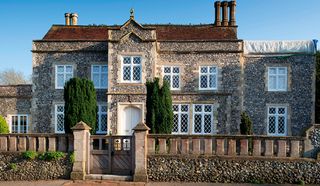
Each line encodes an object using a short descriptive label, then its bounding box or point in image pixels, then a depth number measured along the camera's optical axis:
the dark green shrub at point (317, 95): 21.14
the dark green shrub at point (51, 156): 11.00
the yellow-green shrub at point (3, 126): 16.36
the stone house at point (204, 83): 18.19
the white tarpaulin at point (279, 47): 19.06
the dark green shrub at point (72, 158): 10.88
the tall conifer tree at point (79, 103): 14.21
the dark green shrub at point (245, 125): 17.12
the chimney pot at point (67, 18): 24.83
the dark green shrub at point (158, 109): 13.83
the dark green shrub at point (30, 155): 11.03
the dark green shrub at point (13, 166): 11.09
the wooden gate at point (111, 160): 11.09
